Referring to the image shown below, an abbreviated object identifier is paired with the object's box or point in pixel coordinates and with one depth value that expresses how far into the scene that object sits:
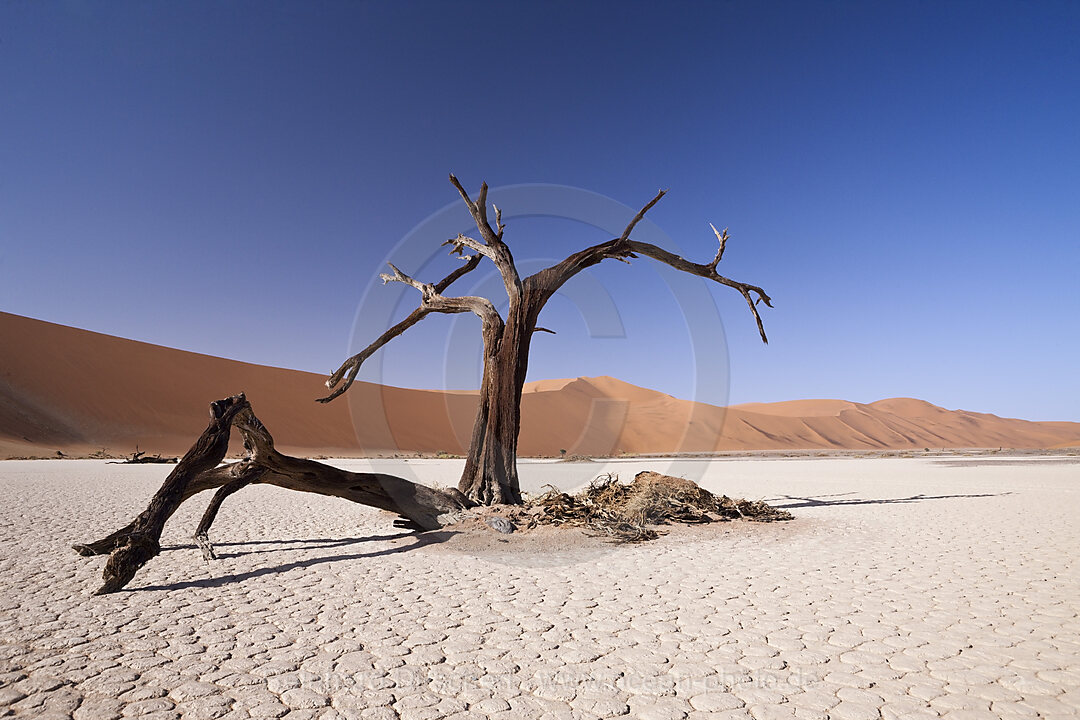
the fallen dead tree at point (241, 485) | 4.71
